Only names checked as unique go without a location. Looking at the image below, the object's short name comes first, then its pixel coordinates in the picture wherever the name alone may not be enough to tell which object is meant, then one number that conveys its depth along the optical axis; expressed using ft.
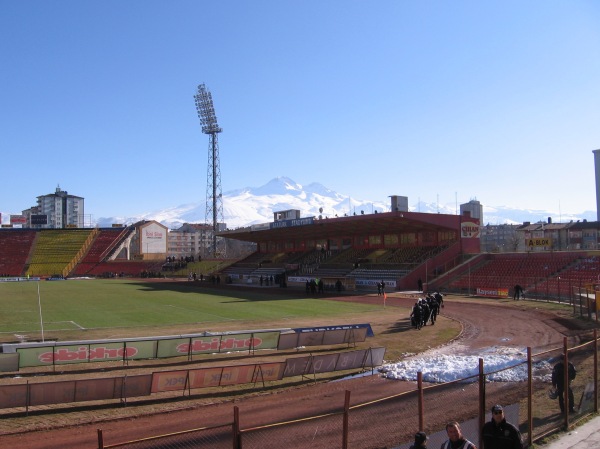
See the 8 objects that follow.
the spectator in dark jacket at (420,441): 21.18
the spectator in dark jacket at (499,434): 22.33
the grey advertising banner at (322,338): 63.82
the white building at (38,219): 487.61
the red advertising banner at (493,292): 134.89
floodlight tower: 307.78
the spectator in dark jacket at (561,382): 33.78
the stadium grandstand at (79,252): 322.14
